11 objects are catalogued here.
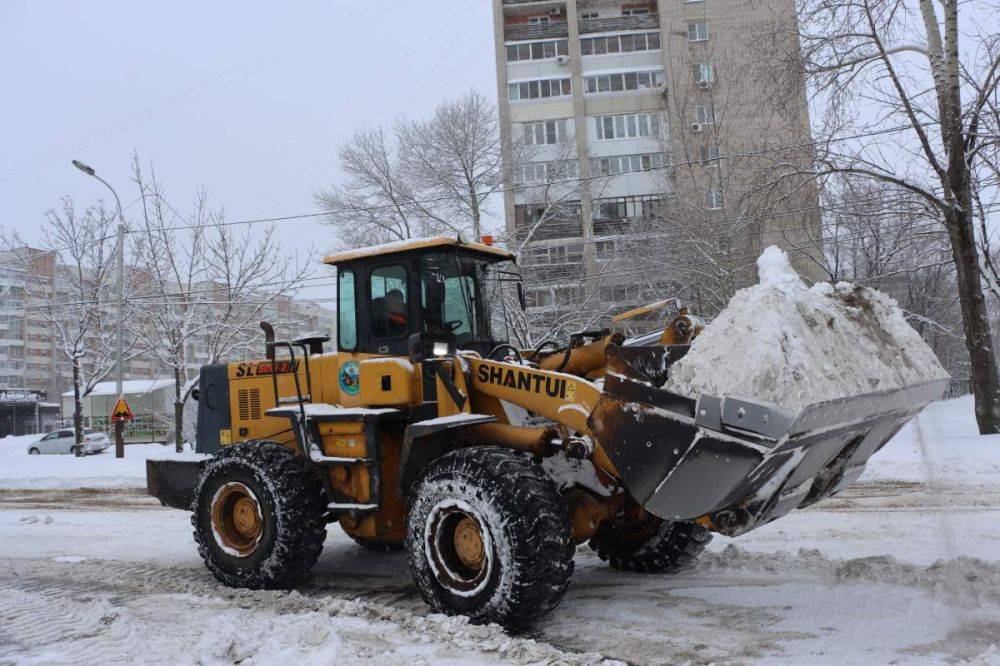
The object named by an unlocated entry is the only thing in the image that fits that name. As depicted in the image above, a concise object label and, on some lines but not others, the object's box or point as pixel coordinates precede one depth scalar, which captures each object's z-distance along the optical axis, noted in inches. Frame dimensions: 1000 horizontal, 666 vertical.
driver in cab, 236.8
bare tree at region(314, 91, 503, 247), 1106.1
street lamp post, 867.4
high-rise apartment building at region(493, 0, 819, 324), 655.8
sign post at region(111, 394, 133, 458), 760.3
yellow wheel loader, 167.6
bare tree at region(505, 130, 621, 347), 973.8
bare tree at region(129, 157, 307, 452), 941.2
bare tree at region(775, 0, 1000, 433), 588.1
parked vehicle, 1331.2
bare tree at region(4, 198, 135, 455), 1067.3
